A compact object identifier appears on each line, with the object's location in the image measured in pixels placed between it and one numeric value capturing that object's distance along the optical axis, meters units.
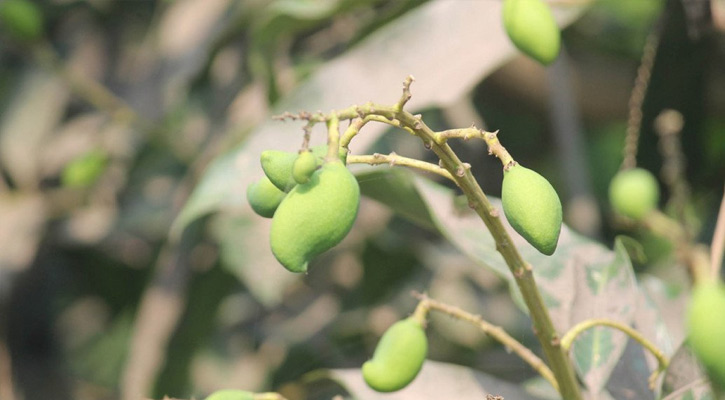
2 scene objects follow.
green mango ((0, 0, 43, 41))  1.97
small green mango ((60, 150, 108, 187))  2.15
